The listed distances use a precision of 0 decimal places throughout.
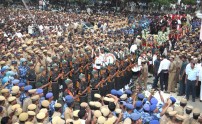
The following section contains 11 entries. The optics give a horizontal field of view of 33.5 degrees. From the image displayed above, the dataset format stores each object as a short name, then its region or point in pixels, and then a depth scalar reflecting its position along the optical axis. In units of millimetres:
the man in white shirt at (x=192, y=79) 10297
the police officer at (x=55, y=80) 9781
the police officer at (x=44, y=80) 9406
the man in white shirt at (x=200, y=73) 10391
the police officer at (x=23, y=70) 9755
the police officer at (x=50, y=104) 7121
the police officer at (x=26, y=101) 7083
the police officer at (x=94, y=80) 9204
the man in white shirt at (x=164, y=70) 11180
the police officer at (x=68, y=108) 6512
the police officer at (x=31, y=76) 9703
